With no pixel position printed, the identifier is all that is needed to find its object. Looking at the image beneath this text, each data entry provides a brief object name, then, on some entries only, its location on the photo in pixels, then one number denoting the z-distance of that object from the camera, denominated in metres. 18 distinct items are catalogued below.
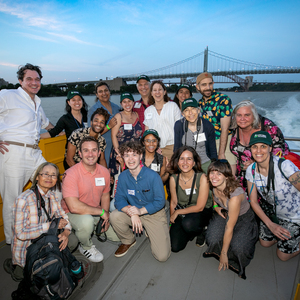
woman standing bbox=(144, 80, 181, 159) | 3.13
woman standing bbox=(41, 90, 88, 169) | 3.01
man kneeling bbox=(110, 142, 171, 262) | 2.28
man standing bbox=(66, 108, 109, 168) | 2.80
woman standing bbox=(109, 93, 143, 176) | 3.16
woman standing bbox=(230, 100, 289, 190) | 2.46
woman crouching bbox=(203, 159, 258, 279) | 2.07
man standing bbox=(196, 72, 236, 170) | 2.81
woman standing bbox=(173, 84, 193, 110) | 3.44
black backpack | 1.68
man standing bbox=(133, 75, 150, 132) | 3.51
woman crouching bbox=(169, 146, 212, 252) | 2.39
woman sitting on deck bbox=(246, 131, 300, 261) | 2.11
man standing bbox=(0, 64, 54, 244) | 2.30
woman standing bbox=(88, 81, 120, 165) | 3.40
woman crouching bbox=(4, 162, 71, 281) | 1.88
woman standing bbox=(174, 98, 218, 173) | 2.69
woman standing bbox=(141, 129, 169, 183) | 2.74
